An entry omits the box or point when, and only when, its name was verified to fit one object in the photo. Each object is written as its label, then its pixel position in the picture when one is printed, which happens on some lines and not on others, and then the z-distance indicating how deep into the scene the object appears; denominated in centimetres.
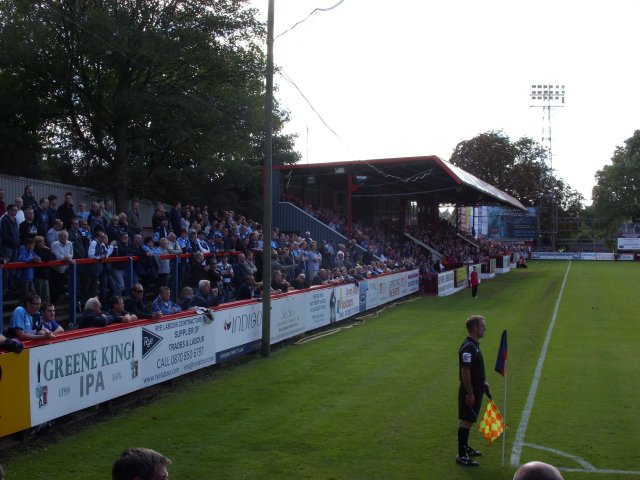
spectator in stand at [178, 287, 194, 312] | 1384
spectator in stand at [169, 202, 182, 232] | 1959
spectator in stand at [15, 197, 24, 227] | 1362
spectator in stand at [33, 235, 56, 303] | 1277
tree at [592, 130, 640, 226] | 9256
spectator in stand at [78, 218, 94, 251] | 1470
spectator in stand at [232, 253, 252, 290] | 1820
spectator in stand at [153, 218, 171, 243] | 1822
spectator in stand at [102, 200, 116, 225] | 1652
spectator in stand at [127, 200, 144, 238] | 1750
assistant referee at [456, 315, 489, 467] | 799
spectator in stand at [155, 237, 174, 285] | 1598
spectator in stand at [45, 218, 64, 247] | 1339
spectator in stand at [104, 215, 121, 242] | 1590
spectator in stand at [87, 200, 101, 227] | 1562
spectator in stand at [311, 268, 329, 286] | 2133
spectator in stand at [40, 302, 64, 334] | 982
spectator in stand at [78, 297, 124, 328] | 1047
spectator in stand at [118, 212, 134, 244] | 1614
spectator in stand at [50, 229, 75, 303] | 1319
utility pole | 1552
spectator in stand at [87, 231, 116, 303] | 1405
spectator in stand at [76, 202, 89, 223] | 1603
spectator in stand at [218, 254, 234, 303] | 1722
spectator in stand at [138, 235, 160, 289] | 1541
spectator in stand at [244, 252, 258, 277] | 1834
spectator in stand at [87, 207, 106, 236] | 1561
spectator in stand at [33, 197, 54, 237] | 1417
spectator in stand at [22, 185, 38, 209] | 1478
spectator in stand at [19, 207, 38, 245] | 1324
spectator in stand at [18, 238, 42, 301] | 1230
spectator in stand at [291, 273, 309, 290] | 1970
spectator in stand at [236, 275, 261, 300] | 1688
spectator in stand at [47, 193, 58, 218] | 1455
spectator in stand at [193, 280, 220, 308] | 1438
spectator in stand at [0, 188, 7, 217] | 1412
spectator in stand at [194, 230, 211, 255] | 1830
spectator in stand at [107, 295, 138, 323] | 1105
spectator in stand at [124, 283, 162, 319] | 1231
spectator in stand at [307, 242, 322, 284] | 2352
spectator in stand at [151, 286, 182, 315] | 1309
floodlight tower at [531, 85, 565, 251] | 8481
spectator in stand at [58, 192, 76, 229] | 1532
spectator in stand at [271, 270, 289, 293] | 1823
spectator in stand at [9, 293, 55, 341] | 938
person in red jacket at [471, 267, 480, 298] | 3172
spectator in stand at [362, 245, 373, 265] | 3472
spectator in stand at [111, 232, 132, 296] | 1483
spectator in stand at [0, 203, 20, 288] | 1280
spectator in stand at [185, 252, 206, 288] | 1641
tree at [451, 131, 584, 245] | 8781
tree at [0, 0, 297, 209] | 2200
